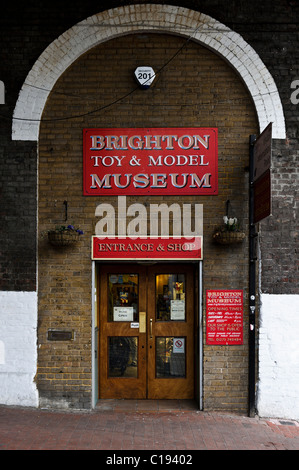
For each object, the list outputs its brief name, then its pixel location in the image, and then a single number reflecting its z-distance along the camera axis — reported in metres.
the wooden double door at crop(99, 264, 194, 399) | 7.09
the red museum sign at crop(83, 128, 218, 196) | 6.80
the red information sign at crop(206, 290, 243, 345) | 6.70
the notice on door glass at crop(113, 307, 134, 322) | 7.14
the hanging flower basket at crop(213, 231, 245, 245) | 6.47
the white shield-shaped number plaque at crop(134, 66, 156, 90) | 6.76
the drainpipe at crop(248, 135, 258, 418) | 6.55
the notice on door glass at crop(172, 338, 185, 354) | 7.14
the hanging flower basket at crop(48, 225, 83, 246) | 6.52
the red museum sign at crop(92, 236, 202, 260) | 6.72
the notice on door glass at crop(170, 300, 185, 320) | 7.15
